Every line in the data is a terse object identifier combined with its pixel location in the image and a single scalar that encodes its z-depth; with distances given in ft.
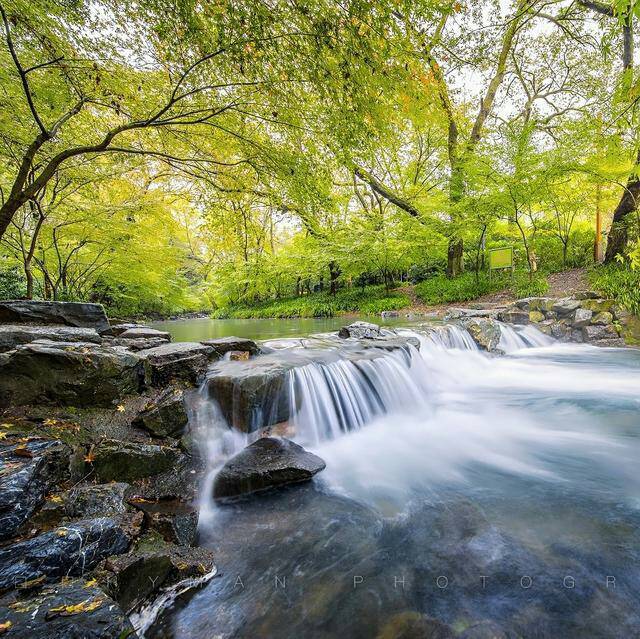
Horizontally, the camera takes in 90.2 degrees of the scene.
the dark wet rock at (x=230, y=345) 17.69
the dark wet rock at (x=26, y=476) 6.40
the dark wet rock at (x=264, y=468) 10.25
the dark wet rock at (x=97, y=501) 7.30
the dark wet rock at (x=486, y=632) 5.82
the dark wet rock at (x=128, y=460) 9.26
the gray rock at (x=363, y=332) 25.89
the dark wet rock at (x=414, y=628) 5.86
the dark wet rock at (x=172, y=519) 7.85
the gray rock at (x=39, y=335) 12.11
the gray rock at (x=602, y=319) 29.76
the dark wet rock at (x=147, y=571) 6.02
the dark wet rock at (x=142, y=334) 19.38
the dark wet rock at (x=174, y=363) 13.61
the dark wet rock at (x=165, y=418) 11.14
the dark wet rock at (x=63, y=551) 5.55
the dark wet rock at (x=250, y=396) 13.14
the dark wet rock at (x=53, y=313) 16.78
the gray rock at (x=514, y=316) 33.85
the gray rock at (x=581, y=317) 30.71
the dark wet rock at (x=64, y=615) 4.47
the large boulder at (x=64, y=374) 10.07
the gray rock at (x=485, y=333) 28.84
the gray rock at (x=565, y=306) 31.78
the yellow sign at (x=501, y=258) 44.79
